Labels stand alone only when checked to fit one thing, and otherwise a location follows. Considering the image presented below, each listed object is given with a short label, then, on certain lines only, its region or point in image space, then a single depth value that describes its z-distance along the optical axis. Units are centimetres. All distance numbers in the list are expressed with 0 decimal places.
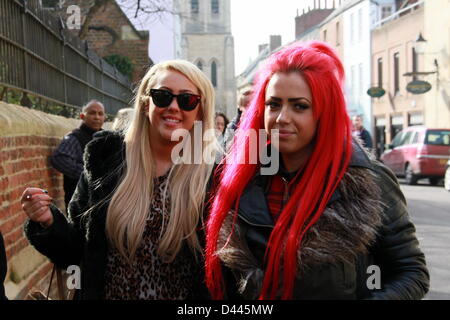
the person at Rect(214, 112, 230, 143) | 845
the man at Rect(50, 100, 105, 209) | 649
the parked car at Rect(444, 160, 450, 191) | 1655
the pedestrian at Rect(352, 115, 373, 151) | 1176
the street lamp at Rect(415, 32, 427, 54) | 2452
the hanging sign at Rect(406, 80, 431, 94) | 2509
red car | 1850
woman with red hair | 209
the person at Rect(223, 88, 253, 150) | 548
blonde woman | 260
